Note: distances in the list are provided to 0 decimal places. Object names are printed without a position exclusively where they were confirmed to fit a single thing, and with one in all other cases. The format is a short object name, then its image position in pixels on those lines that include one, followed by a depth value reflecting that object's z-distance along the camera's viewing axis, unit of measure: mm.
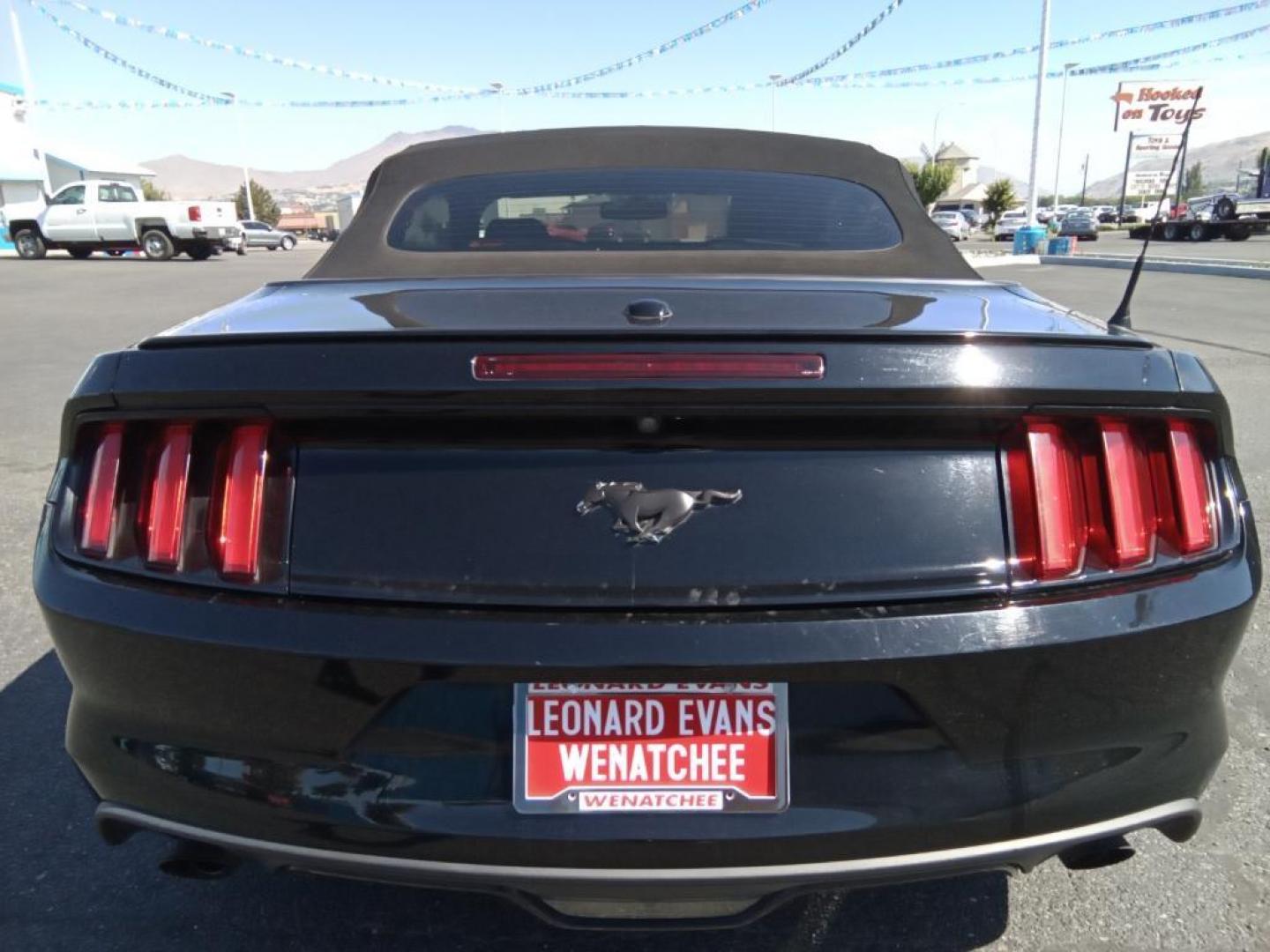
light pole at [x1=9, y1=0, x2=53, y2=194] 35688
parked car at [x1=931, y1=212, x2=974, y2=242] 43266
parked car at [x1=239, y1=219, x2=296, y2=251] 44469
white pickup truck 25859
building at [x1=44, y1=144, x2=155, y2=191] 55625
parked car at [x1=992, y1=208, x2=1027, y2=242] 49866
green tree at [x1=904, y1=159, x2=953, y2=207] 73438
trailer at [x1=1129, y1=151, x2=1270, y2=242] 33375
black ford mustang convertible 1514
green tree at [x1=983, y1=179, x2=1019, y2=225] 66000
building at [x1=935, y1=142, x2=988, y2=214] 94500
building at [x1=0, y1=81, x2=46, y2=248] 42028
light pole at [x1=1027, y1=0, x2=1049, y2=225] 26344
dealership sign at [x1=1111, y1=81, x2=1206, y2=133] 37719
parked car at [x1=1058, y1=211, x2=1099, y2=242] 44316
